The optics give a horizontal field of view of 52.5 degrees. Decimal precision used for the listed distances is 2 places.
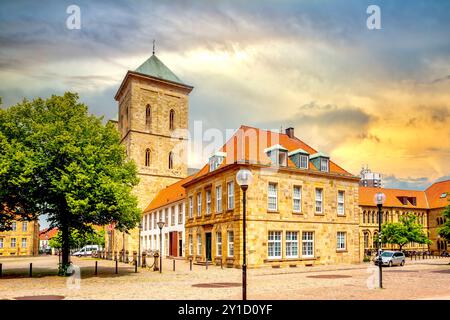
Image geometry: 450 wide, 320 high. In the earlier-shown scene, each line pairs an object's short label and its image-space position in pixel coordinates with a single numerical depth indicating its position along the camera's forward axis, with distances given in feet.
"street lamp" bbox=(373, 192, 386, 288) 64.85
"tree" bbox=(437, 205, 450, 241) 120.78
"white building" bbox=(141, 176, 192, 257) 179.11
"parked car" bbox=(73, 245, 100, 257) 257.63
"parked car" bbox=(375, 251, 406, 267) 124.43
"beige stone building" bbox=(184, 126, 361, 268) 114.11
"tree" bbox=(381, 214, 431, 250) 197.16
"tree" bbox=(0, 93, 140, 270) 84.43
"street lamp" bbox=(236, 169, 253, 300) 46.50
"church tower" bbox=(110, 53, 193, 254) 238.89
